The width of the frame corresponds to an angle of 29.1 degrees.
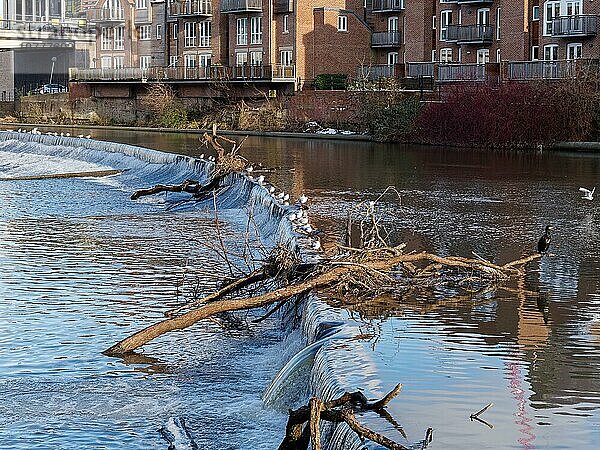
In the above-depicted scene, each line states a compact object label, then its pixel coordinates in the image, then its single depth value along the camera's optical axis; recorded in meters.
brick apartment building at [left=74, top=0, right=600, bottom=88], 54.00
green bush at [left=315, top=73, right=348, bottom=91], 60.81
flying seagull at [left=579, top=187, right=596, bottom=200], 23.89
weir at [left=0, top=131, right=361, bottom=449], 10.59
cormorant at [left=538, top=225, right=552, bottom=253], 16.44
